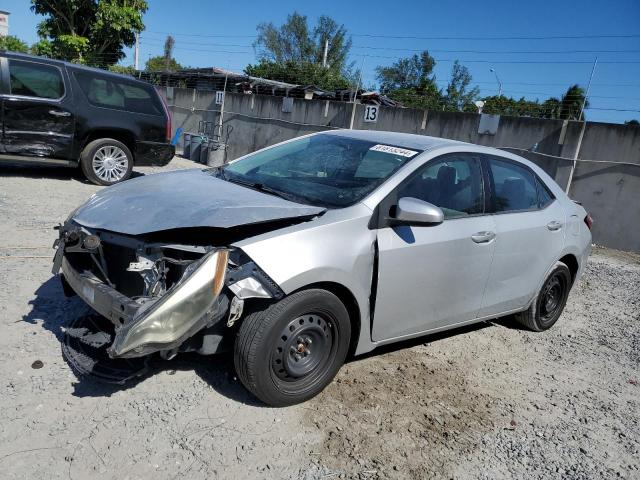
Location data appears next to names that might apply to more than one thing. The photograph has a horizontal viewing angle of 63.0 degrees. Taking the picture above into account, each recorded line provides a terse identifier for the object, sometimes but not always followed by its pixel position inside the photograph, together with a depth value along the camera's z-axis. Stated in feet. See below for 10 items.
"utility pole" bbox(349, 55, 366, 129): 46.47
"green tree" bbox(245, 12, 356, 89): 176.45
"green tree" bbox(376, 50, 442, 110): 162.61
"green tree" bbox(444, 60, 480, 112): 62.33
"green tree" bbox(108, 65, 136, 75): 94.70
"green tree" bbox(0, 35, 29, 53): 125.87
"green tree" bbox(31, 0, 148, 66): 76.02
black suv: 25.88
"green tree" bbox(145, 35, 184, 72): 231.09
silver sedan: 9.16
